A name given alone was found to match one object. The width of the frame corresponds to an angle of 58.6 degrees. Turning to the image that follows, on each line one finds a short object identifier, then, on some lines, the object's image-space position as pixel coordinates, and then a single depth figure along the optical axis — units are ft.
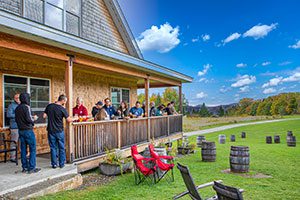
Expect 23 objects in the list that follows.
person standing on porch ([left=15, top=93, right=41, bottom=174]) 18.04
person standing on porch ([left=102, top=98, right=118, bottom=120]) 26.95
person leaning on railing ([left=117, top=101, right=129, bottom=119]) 30.09
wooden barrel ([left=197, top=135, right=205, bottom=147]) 44.88
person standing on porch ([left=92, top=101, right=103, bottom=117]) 25.29
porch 21.35
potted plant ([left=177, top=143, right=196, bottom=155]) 35.99
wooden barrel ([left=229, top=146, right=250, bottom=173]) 24.21
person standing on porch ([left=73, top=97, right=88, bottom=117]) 24.92
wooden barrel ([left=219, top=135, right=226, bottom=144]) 55.93
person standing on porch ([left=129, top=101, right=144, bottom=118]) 30.75
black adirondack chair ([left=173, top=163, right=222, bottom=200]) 13.53
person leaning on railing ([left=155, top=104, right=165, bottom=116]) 37.16
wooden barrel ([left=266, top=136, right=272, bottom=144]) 55.98
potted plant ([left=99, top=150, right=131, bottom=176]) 22.70
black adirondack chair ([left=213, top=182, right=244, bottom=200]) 9.70
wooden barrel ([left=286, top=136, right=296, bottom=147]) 48.03
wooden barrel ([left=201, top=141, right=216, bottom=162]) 29.96
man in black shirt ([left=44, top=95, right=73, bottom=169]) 19.17
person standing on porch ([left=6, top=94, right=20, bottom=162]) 22.17
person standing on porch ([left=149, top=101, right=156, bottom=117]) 36.22
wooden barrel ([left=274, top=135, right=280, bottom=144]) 56.37
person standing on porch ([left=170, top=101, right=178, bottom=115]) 40.44
